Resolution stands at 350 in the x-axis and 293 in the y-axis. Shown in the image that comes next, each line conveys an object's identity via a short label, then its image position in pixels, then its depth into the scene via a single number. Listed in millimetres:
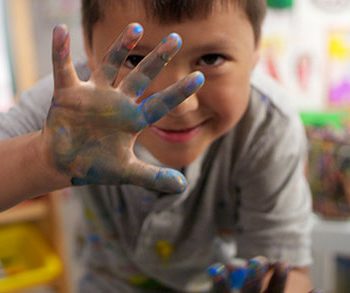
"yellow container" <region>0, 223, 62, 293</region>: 1357
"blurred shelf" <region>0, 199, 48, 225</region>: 1471
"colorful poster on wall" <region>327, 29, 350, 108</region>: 1426
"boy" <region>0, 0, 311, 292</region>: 413
